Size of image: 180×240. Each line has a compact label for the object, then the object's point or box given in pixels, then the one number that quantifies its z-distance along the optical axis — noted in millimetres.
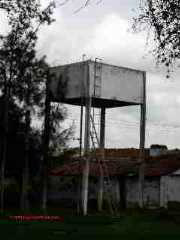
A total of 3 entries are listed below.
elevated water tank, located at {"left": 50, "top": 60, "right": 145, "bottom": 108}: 33219
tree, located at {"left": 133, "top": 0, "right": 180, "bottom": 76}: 16203
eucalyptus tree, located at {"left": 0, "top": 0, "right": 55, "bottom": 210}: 33094
